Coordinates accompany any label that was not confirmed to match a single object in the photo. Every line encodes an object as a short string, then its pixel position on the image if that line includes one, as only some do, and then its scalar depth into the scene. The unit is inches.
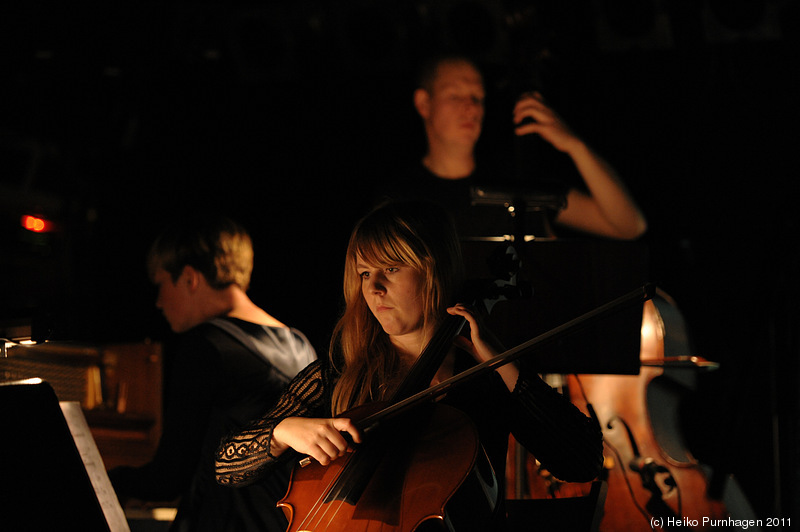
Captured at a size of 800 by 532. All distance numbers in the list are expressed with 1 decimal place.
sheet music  195.8
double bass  220.2
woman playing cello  194.3
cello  188.2
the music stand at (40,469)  183.2
